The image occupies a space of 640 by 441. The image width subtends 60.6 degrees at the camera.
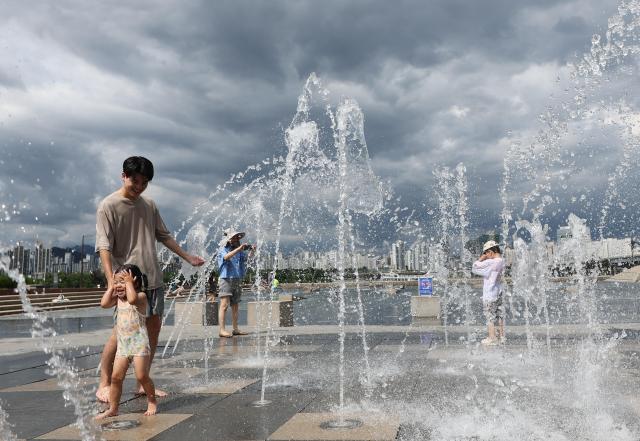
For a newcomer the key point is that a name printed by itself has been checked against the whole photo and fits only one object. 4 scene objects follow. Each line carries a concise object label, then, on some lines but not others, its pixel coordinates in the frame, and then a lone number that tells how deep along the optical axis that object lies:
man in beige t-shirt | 4.55
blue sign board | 16.62
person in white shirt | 8.43
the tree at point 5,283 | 31.03
